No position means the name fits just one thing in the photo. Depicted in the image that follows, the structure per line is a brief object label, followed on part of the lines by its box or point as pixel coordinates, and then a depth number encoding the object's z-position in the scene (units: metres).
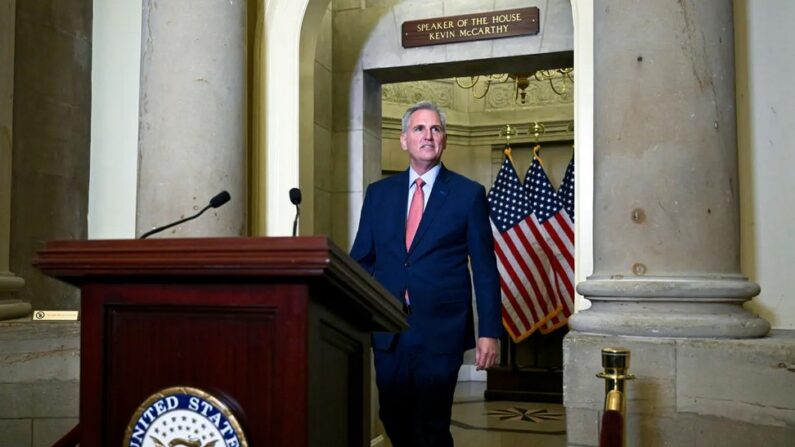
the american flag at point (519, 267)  7.59
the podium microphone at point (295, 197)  1.87
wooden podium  1.34
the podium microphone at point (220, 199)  1.78
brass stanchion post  1.79
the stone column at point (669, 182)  2.68
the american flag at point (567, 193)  7.66
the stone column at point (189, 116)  3.53
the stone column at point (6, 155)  3.45
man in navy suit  2.68
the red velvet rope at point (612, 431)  1.79
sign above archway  4.68
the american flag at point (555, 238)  7.45
